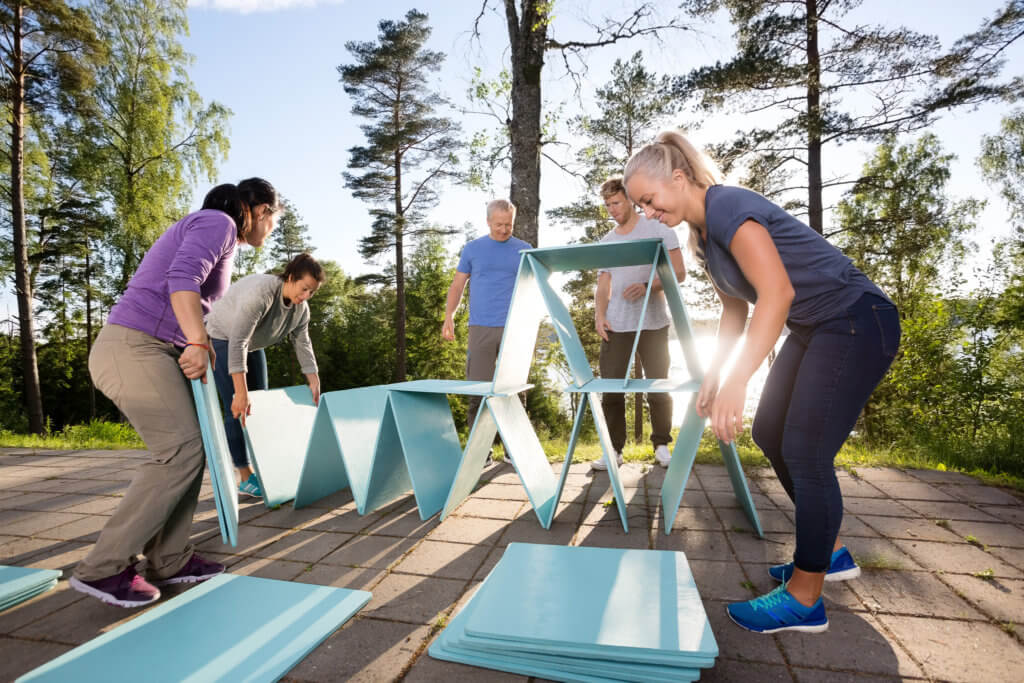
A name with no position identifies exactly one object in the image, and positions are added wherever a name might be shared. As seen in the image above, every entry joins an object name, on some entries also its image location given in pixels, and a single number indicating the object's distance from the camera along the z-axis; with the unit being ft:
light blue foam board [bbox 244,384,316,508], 11.18
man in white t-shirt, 12.75
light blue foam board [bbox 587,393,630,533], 8.98
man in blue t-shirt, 13.92
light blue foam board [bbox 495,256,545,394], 9.65
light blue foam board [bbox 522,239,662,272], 8.93
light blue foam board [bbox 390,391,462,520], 10.14
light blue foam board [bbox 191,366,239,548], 7.32
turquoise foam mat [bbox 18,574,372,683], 5.33
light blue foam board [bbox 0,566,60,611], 7.09
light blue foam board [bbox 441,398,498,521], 9.70
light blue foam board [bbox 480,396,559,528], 9.45
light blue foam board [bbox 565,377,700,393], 8.17
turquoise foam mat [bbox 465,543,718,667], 5.23
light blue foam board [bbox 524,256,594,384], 9.37
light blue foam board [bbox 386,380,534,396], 9.54
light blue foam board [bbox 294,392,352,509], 10.73
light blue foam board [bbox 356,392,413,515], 10.22
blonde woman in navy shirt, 5.52
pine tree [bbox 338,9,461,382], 53.78
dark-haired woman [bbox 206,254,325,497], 10.54
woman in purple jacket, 6.90
